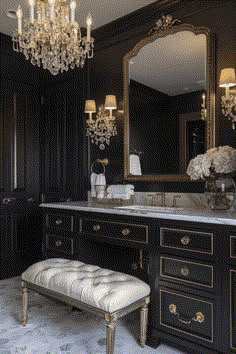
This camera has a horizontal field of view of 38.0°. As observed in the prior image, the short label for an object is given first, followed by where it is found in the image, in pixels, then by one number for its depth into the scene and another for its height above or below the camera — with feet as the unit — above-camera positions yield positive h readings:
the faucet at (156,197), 9.79 -0.73
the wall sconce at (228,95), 8.23 +1.87
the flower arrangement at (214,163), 7.63 +0.20
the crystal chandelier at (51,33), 7.29 +3.03
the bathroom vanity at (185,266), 6.44 -1.90
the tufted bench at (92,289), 6.48 -2.40
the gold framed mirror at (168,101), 8.95 +2.01
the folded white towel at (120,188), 10.22 -0.48
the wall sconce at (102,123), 11.30 +1.68
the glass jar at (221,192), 7.74 -0.45
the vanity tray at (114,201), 10.23 -0.88
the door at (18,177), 12.71 -0.16
